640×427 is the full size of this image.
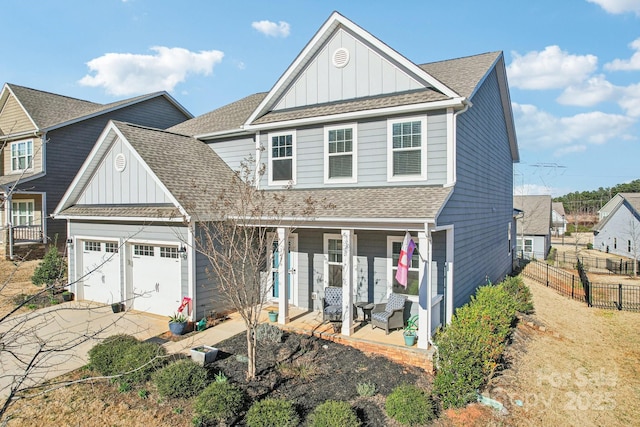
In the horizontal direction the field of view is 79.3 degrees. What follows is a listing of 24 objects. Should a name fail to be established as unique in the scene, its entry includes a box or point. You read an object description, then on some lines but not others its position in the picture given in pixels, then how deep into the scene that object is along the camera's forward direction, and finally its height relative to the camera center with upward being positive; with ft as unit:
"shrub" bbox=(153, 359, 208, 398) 23.82 -10.74
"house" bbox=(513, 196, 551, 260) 118.83 -6.69
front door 42.27 -6.33
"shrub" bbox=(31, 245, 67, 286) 49.57 -8.03
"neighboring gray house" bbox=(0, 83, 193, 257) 68.23 +12.40
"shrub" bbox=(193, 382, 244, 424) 21.42 -10.93
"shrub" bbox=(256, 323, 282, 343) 32.55 -10.54
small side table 36.27 -9.28
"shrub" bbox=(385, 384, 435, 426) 21.84 -11.35
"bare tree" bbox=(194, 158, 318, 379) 26.37 -1.43
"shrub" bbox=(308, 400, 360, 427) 19.72 -10.75
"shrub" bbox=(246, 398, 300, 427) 20.34 -10.97
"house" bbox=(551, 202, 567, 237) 213.25 -5.32
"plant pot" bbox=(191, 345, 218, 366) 28.55 -10.88
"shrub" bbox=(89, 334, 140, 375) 26.76 -10.42
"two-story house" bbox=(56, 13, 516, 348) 34.30 +3.49
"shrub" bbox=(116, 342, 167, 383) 25.86 -10.44
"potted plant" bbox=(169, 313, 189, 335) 34.86 -10.46
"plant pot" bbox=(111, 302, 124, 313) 42.11 -10.87
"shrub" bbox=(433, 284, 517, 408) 24.26 -9.78
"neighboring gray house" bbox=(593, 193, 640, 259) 111.43 -5.80
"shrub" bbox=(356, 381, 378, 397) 24.45 -11.46
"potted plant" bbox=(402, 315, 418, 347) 30.45 -9.92
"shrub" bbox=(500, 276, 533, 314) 46.65 -10.14
